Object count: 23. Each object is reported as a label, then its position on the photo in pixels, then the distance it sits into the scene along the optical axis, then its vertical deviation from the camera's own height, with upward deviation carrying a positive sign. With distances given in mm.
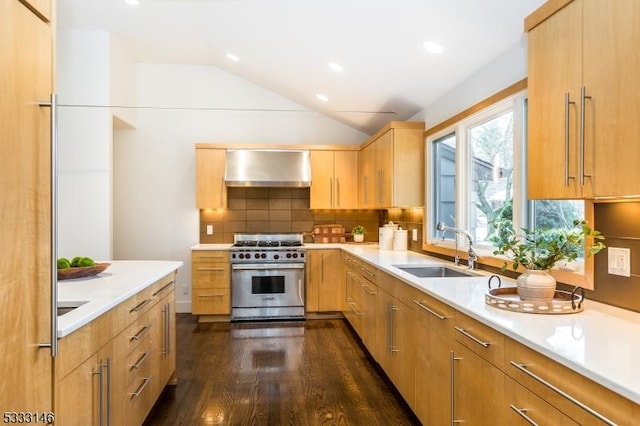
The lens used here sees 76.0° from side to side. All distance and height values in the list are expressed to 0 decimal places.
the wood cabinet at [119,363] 1468 -670
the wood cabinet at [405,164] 3936 +497
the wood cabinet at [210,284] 4715 -790
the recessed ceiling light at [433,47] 2744 +1149
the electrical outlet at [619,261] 1631 -186
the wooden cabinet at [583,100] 1286 +413
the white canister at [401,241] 4387 -276
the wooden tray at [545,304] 1602 -358
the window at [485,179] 2408 +271
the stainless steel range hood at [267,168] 4957 +581
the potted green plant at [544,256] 1639 -172
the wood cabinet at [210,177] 5027 +472
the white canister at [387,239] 4516 -262
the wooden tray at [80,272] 2219 -314
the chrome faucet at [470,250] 2857 -249
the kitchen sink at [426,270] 3143 -427
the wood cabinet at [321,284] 4879 -818
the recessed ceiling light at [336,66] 3756 +1387
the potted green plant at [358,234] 5340 -244
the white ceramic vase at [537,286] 1673 -291
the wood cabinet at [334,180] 5211 +454
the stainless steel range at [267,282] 4773 -788
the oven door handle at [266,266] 4766 -597
